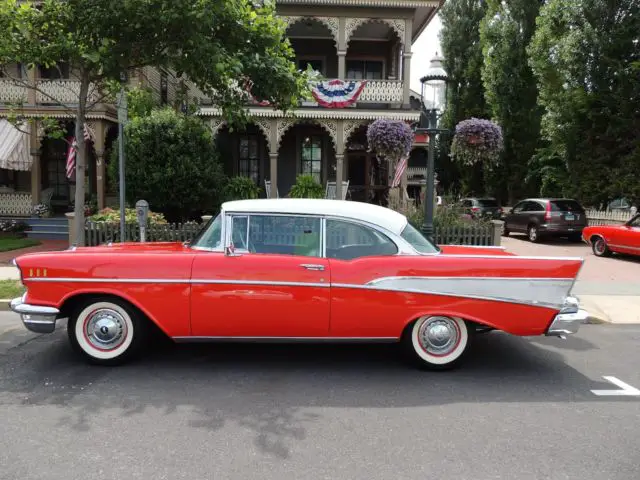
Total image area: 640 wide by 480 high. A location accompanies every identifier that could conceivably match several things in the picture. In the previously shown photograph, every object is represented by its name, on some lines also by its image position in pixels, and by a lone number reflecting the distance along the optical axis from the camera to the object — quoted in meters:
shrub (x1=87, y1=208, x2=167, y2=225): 10.98
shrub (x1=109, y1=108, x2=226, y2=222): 12.71
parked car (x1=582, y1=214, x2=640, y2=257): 12.58
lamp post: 8.12
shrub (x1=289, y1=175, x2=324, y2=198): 15.41
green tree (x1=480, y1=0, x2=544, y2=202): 25.52
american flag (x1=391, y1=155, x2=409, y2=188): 14.08
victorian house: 15.55
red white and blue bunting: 15.63
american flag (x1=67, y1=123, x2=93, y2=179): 14.89
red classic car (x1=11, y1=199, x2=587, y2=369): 4.65
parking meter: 8.21
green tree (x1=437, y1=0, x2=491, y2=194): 31.80
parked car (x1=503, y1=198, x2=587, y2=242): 17.08
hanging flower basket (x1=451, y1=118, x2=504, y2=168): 10.14
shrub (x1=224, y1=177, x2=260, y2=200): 15.21
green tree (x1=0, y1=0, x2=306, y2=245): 6.52
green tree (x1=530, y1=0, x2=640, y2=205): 17.19
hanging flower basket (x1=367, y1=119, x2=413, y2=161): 12.05
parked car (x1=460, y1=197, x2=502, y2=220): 22.53
